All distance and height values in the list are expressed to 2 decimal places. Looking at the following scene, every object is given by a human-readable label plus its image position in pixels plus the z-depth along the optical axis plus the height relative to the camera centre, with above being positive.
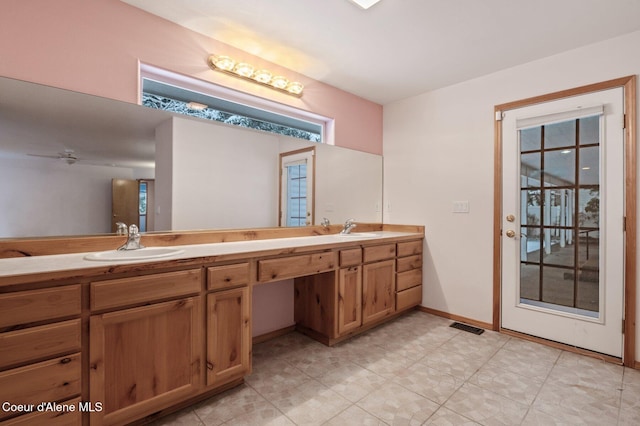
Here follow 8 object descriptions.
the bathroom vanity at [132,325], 1.13 -0.50
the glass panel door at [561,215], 2.25 +0.00
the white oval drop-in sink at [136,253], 1.45 -0.22
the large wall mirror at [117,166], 1.56 +0.29
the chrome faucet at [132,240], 1.72 -0.16
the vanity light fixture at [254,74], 2.15 +1.05
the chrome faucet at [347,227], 2.95 -0.13
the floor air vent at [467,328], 2.67 -1.02
